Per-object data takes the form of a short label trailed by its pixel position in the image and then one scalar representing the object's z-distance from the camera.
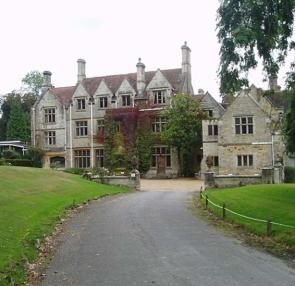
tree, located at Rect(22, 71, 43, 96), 65.86
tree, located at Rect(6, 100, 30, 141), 51.60
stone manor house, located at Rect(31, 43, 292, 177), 32.70
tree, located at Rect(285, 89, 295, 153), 16.05
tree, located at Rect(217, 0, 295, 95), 10.86
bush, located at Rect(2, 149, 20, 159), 35.93
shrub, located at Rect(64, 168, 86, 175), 31.30
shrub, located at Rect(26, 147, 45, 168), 37.70
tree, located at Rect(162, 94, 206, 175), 34.13
